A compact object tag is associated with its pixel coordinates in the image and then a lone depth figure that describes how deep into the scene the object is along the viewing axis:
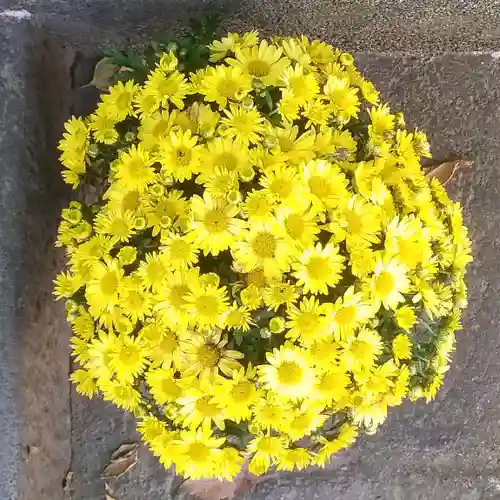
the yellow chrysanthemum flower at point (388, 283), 0.91
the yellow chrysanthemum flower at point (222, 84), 0.92
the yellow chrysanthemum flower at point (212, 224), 0.89
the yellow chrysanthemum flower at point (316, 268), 0.89
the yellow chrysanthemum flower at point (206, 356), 0.92
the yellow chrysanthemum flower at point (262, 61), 0.95
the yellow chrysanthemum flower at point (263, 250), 0.88
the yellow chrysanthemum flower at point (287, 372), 0.91
